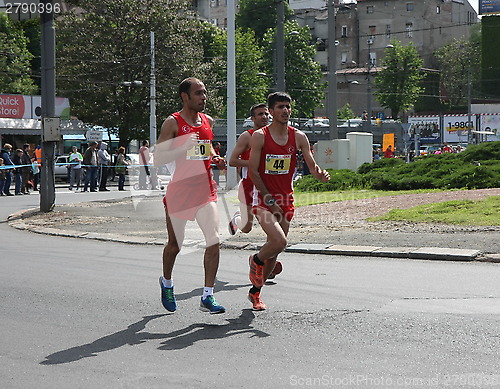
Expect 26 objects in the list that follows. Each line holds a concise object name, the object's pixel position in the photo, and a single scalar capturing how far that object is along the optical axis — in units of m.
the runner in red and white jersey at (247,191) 8.63
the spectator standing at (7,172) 27.59
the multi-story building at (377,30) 102.00
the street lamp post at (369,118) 55.97
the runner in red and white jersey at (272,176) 6.93
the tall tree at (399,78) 85.31
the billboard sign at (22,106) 46.25
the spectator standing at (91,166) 28.20
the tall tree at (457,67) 96.44
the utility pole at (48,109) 16.49
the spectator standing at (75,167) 31.19
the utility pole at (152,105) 38.62
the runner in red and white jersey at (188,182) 6.72
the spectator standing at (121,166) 30.93
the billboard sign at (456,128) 74.69
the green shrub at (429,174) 19.55
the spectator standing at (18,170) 28.00
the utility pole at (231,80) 25.50
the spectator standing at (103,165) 29.42
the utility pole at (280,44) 28.69
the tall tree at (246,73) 69.44
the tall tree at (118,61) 45.97
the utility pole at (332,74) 24.36
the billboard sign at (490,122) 72.56
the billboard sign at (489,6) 93.38
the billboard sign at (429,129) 77.25
